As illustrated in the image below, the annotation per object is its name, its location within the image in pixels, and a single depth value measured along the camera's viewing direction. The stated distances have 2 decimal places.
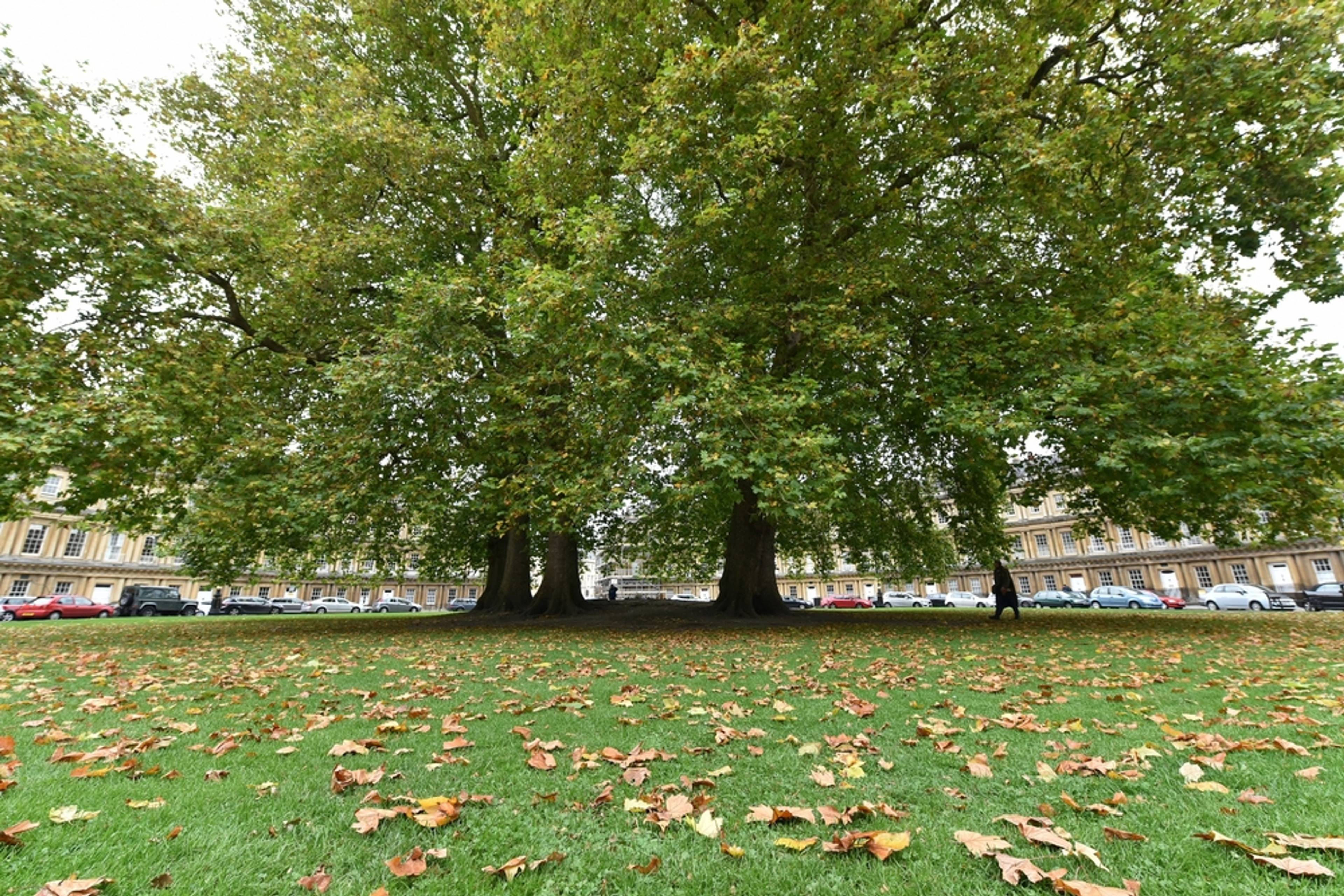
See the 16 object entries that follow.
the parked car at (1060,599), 47.12
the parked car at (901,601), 58.88
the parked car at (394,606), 64.50
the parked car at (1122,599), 42.22
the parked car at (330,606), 58.53
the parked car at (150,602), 38.34
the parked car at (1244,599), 37.47
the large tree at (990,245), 10.76
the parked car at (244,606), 46.84
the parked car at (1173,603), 43.78
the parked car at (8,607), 36.81
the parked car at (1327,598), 34.66
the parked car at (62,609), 36.47
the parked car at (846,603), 59.94
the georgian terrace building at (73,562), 53.19
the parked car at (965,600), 57.31
